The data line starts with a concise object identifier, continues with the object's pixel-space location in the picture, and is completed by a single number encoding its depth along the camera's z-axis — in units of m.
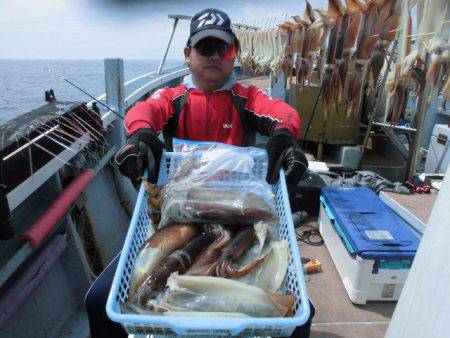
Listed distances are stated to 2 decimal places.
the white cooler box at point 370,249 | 2.49
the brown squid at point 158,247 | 1.19
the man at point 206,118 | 1.58
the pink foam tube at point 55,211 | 1.91
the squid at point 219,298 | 1.02
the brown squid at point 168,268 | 1.10
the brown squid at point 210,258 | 1.24
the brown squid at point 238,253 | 1.21
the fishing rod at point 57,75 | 2.59
